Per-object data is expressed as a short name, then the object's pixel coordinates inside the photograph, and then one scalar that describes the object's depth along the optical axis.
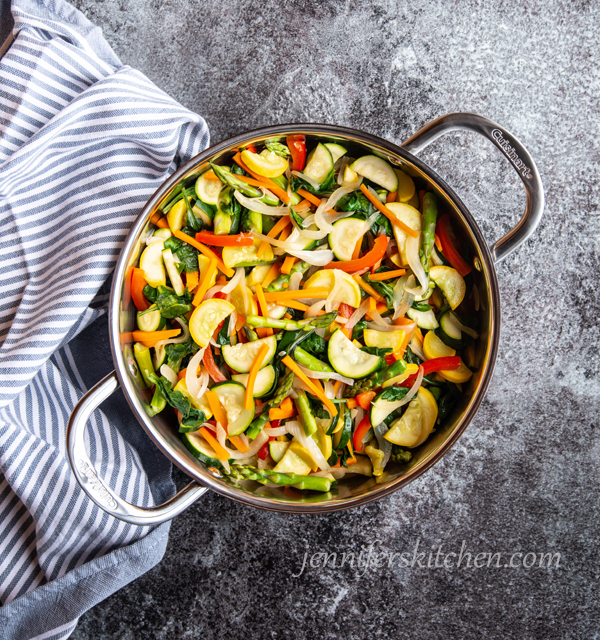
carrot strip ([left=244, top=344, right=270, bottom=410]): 0.96
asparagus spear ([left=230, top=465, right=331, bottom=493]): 0.97
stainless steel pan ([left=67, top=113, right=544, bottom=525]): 0.93
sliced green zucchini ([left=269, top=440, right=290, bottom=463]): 0.98
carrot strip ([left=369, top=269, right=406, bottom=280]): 0.98
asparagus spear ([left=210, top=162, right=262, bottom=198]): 0.96
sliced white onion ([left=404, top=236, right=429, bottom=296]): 0.97
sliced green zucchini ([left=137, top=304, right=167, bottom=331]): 0.97
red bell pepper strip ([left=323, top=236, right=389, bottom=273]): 0.97
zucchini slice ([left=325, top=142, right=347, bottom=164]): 0.97
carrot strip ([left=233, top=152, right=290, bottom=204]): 0.97
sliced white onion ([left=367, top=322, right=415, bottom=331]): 0.97
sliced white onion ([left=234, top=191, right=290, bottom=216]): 0.97
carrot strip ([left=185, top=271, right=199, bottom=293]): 0.98
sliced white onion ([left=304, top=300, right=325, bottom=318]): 0.97
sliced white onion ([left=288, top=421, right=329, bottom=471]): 0.97
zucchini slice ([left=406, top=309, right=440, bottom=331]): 0.99
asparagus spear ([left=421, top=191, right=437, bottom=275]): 0.97
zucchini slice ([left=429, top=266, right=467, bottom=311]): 0.98
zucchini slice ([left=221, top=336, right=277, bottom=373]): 0.97
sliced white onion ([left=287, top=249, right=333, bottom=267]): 0.97
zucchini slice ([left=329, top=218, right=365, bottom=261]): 0.98
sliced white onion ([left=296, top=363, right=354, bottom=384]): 0.98
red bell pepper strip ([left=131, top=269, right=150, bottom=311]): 0.96
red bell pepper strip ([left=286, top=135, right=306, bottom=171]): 0.96
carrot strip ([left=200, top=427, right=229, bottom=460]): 0.97
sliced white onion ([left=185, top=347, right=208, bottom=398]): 0.97
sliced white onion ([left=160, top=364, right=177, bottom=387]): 0.97
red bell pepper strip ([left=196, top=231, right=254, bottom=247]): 0.96
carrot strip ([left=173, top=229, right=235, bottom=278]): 0.97
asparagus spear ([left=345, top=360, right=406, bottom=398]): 0.97
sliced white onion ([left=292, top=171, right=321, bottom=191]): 0.97
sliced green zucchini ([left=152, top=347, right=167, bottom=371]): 0.98
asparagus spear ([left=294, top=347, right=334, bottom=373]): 0.98
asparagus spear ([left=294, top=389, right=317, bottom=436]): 0.97
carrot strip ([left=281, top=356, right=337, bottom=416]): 0.97
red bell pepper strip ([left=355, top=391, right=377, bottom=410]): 0.98
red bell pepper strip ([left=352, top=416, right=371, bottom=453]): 0.99
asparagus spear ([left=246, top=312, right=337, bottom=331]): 0.96
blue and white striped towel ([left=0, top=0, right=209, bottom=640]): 0.97
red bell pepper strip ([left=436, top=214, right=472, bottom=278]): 0.98
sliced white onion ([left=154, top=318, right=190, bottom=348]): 0.98
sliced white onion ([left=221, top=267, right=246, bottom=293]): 0.97
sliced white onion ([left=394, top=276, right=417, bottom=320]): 0.98
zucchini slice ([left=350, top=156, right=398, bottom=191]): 0.97
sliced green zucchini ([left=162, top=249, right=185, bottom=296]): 0.97
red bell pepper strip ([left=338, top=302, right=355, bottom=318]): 0.98
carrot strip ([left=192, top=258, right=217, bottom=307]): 0.97
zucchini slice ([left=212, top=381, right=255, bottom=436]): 0.97
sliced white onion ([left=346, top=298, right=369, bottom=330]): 0.98
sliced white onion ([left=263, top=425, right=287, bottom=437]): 0.98
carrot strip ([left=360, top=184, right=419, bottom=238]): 0.97
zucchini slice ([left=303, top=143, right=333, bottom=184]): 0.97
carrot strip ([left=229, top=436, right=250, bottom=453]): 0.98
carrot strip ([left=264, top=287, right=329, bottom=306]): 0.97
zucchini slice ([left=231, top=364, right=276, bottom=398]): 0.97
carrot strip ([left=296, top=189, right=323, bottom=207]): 0.98
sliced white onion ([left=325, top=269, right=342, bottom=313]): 0.97
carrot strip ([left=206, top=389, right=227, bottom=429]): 0.97
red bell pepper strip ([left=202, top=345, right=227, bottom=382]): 0.98
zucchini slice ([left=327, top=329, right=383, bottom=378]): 0.98
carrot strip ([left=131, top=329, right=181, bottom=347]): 0.97
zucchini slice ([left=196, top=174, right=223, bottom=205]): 0.98
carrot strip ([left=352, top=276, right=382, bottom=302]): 0.98
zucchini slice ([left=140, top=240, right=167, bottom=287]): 0.96
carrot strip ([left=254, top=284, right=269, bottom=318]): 0.97
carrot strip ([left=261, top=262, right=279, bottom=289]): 0.99
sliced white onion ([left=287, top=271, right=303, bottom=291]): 0.98
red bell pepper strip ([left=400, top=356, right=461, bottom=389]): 0.98
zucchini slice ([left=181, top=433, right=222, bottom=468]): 0.98
